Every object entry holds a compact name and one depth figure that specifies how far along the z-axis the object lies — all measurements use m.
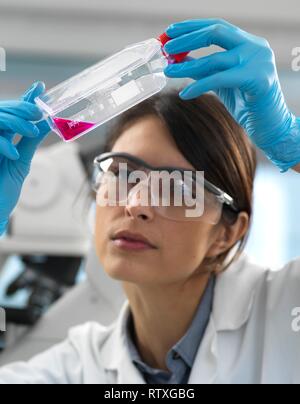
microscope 2.46
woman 1.34
